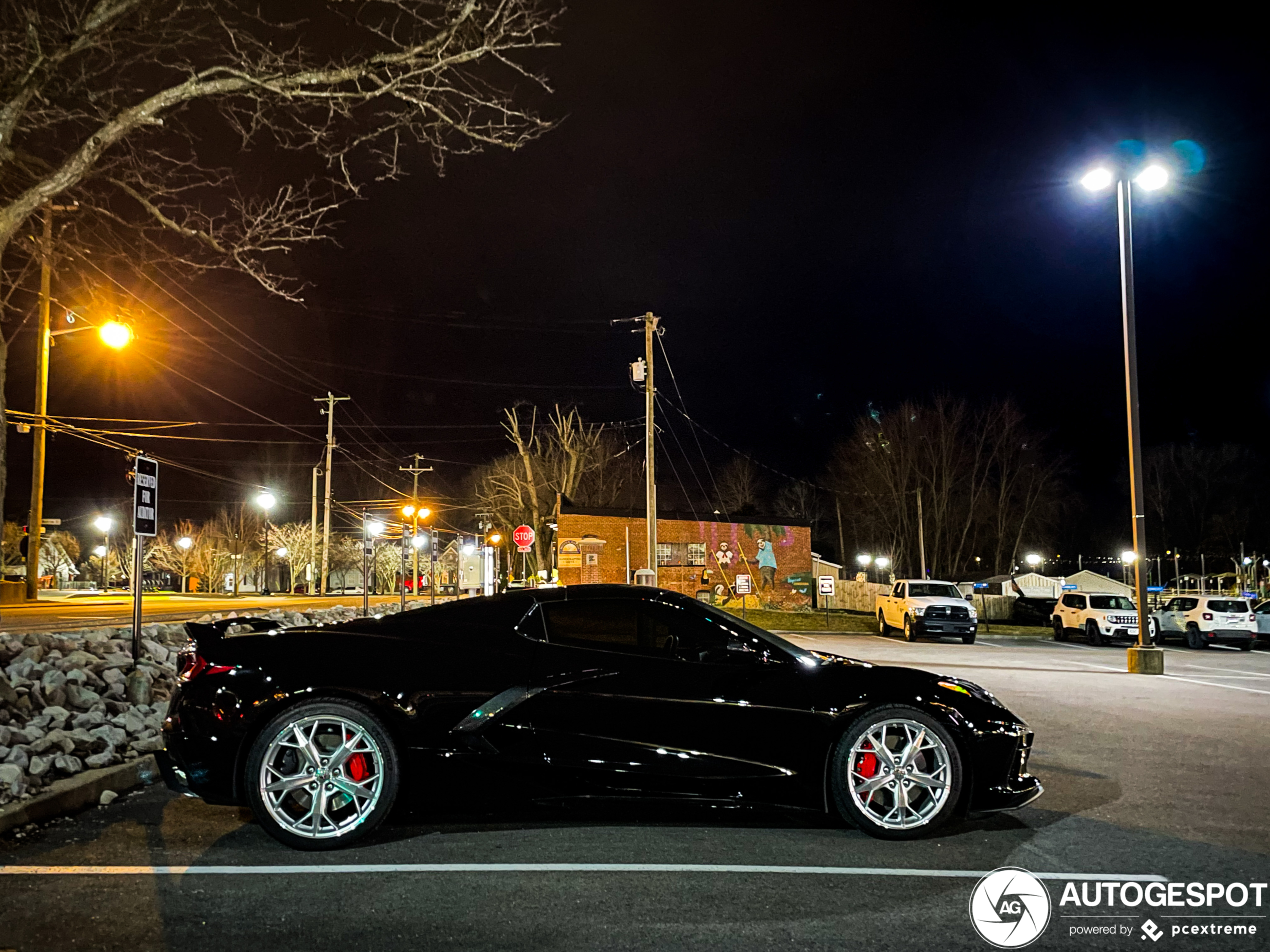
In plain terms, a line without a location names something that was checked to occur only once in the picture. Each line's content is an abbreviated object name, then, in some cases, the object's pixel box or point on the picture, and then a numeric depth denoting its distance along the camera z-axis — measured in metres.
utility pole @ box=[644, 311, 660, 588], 31.17
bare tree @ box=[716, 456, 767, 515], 75.25
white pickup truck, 29.33
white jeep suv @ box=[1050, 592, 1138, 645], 29.14
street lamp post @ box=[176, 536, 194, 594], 67.31
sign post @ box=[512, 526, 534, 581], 28.83
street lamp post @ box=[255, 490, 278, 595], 40.59
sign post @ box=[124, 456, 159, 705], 9.91
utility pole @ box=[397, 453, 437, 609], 61.83
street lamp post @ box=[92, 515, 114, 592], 57.97
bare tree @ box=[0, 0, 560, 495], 8.41
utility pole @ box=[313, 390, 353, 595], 49.81
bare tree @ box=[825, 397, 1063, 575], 55.91
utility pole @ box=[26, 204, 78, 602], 25.61
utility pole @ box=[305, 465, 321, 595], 53.25
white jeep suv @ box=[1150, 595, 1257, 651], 27.53
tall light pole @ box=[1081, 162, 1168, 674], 16.18
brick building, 48.66
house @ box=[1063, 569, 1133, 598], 66.12
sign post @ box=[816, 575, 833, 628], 32.16
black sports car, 5.09
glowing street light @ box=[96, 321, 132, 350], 12.68
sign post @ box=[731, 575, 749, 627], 30.30
